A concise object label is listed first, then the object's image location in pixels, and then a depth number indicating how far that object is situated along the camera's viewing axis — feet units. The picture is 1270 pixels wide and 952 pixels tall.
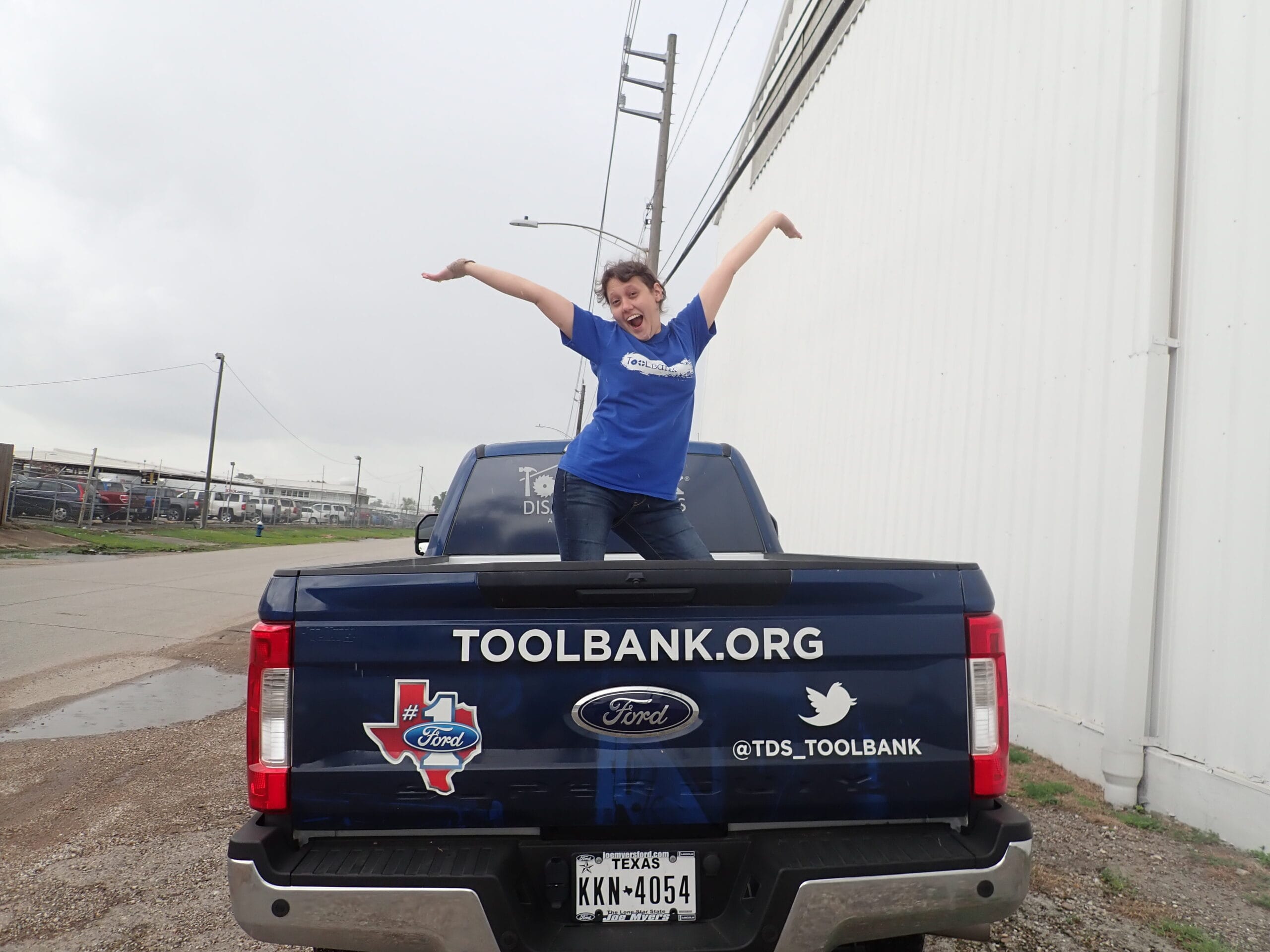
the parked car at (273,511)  167.12
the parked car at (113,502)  101.86
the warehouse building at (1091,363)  13.48
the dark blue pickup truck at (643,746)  6.62
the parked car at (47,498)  94.22
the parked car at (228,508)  149.59
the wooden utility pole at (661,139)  53.36
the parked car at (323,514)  211.20
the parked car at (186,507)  128.26
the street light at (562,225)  55.93
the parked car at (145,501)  112.27
